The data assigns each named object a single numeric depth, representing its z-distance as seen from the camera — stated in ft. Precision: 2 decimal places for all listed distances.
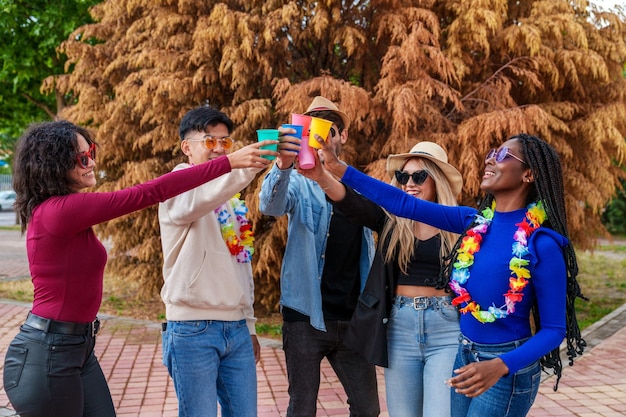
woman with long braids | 7.54
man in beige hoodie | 9.24
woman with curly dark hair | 8.00
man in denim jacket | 10.84
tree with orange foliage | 22.27
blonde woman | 9.68
